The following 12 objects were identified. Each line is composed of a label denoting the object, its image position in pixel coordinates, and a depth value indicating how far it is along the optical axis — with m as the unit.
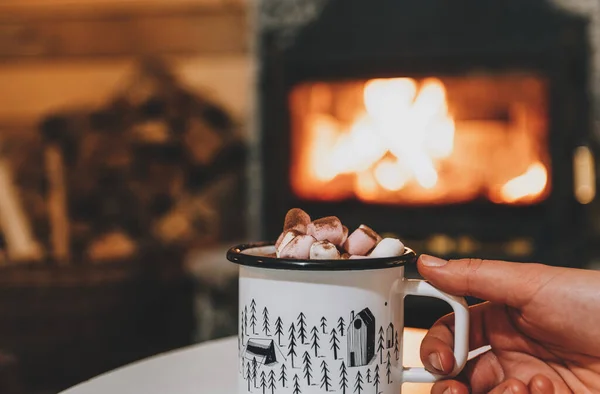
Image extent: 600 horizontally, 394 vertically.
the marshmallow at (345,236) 0.55
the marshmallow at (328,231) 0.54
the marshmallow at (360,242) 0.54
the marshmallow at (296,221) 0.56
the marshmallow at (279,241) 0.55
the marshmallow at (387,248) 0.53
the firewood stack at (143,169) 1.75
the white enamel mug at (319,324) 0.50
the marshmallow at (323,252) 0.51
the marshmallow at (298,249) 0.52
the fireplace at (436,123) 1.58
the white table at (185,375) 0.59
